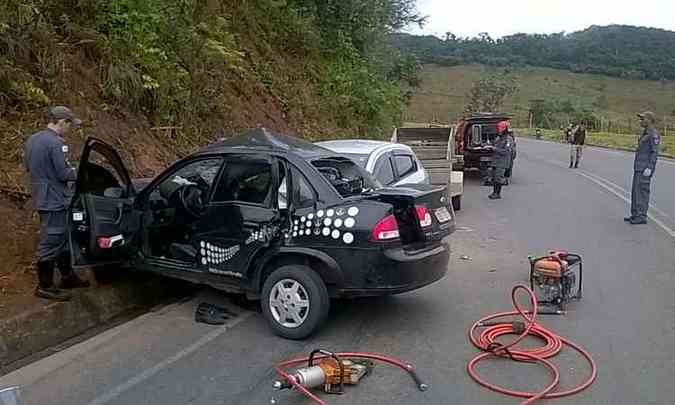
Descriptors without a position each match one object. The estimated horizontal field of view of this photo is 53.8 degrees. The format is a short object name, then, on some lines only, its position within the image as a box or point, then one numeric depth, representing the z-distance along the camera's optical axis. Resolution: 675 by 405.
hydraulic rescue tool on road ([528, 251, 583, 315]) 6.71
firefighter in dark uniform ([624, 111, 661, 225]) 12.02
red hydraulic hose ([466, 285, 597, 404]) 4.70
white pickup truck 13.97
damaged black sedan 5.70
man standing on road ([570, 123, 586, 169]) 25.25
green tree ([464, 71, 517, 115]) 72.50
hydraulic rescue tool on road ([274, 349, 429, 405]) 4.54
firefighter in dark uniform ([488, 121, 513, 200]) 16.11
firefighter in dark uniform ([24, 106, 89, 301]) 5.87
